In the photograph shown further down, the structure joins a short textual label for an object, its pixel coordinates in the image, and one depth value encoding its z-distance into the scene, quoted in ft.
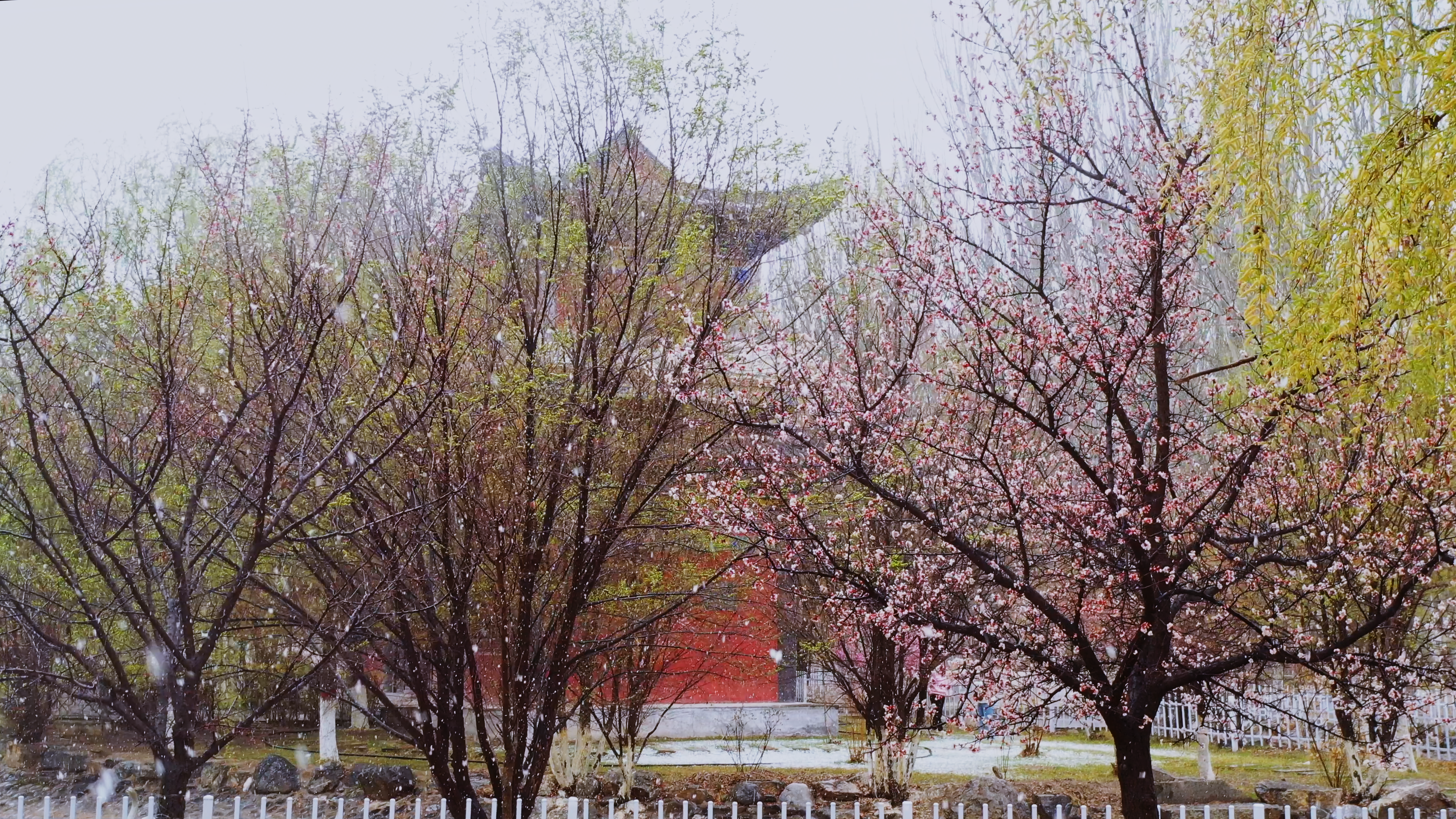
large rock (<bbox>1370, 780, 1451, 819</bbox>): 28.43
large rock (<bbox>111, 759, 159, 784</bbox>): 36.50
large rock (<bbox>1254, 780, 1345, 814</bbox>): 30.89
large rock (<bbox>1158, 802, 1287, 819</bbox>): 29.73
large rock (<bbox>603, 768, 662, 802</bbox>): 32.48
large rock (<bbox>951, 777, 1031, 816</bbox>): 29.07
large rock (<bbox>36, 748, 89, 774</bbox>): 38.75
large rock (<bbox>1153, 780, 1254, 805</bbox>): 31.42
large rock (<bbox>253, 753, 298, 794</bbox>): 36.29
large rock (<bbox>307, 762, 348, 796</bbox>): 36.37
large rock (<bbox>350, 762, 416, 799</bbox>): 35.88
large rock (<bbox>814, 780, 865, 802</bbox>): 31.86
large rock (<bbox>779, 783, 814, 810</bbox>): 30.71
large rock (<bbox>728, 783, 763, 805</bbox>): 31.53
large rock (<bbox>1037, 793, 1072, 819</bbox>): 30.25
